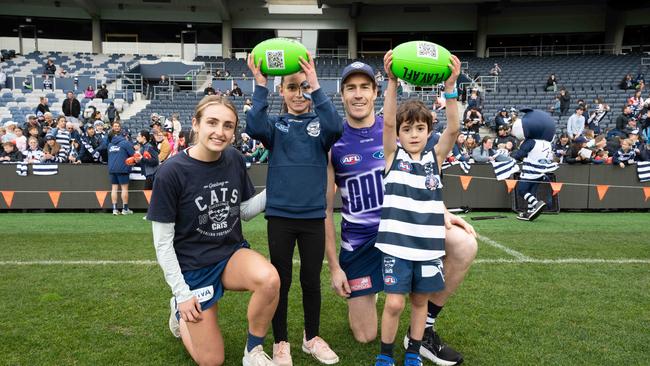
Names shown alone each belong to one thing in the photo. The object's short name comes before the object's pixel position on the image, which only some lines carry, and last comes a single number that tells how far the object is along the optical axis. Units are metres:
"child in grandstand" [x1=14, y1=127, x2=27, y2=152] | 11.62
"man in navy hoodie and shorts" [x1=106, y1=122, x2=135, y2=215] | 9.98
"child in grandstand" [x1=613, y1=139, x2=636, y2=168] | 10.78
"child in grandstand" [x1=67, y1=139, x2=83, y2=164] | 11.10
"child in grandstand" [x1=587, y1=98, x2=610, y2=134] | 16.14
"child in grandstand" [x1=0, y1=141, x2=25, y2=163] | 11.02
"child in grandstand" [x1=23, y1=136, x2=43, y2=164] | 10.88
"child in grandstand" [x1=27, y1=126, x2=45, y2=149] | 11.59
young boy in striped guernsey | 2.85
